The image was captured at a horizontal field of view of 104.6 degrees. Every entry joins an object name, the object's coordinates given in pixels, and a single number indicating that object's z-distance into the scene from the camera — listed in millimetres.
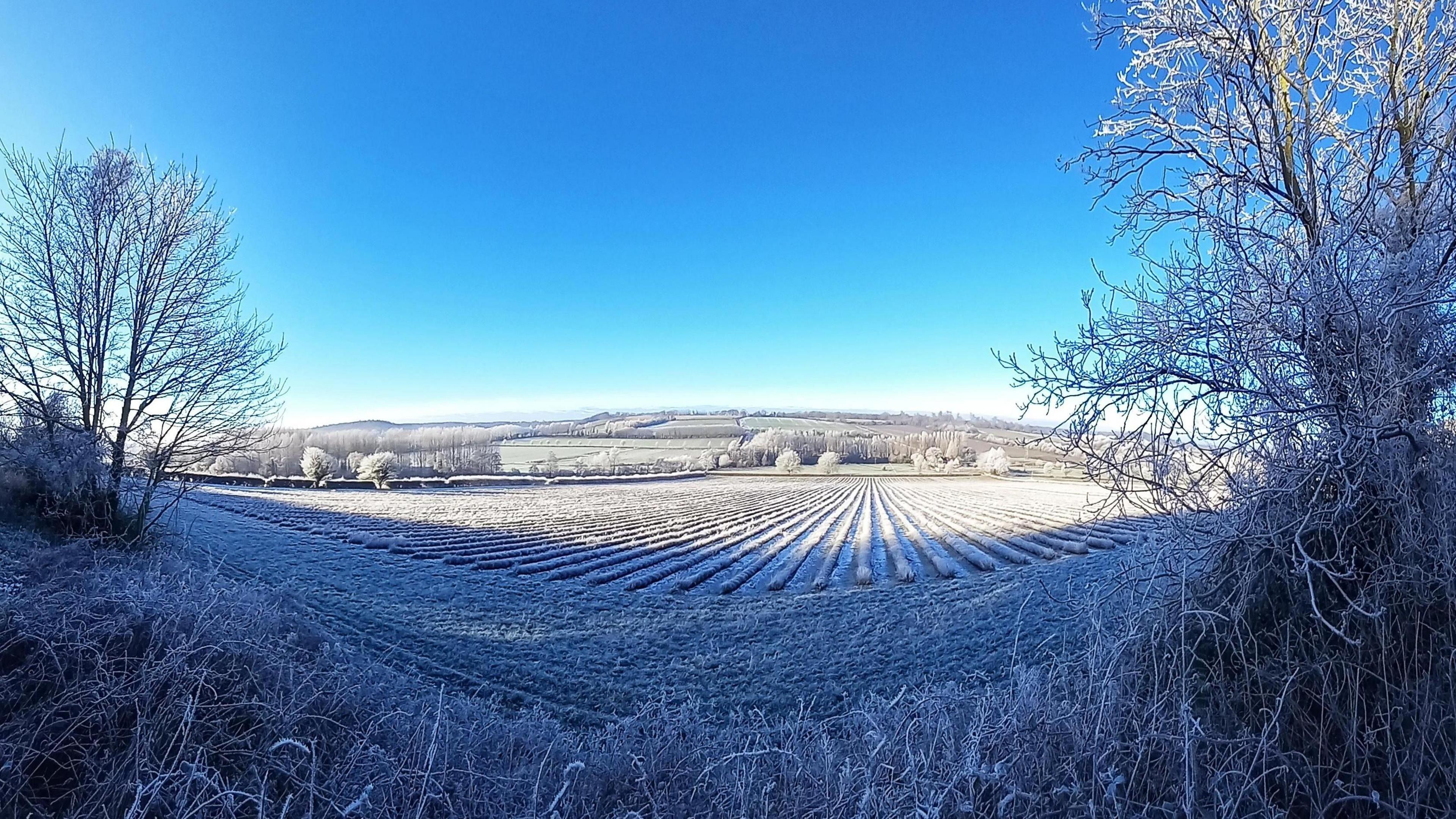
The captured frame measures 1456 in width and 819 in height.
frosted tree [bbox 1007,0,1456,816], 3555
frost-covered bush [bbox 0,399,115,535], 12109
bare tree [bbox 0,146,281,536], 13617
